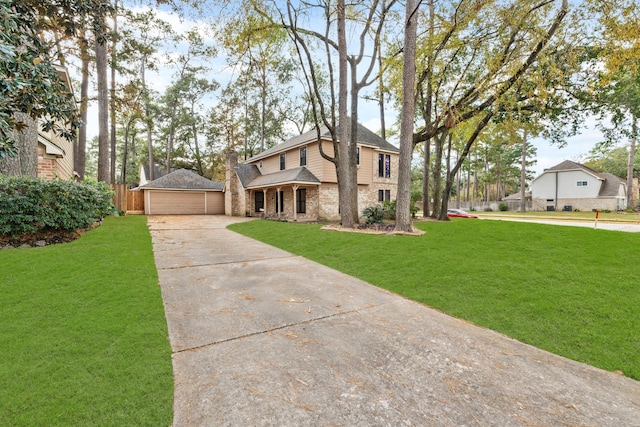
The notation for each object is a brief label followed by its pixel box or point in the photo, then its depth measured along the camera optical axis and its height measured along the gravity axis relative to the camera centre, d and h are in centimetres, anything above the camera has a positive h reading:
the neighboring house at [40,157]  749 +178
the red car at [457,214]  1944 -64
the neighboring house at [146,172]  3466 +446
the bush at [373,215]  1283 -45
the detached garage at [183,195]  2183 +86
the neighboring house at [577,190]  3291 +189
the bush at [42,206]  645 +1
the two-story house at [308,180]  1711 +167
